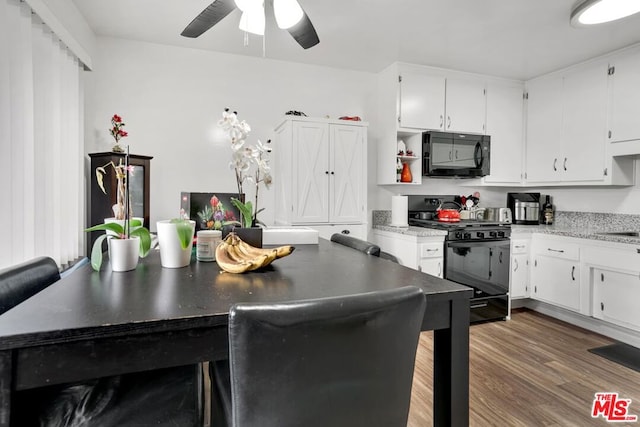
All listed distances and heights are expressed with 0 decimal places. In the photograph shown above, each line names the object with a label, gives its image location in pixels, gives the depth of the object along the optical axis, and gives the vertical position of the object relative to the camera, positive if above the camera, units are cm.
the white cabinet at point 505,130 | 389 +88
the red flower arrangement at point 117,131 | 269 +60
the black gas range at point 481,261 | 326 -51
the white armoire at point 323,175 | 321 +31
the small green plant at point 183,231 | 123 -8
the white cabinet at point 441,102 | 354 +111
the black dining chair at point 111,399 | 91 -54
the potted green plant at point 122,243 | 117 -12
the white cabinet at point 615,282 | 271 -61
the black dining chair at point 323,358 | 65 -30
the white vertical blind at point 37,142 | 175 +39
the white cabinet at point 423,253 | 317 -42
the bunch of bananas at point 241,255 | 121 -18
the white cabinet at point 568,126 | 330 +83
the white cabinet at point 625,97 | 302 +98
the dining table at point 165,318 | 69 -24
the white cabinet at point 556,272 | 315 -62
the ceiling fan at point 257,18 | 182 +108
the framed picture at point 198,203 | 286 +4
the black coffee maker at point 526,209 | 395 -2
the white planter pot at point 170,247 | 124 -14
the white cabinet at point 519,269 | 353 -63
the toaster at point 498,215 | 396 -9
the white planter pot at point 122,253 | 117 -15
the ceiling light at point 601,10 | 216 +127
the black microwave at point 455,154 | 357 +56
